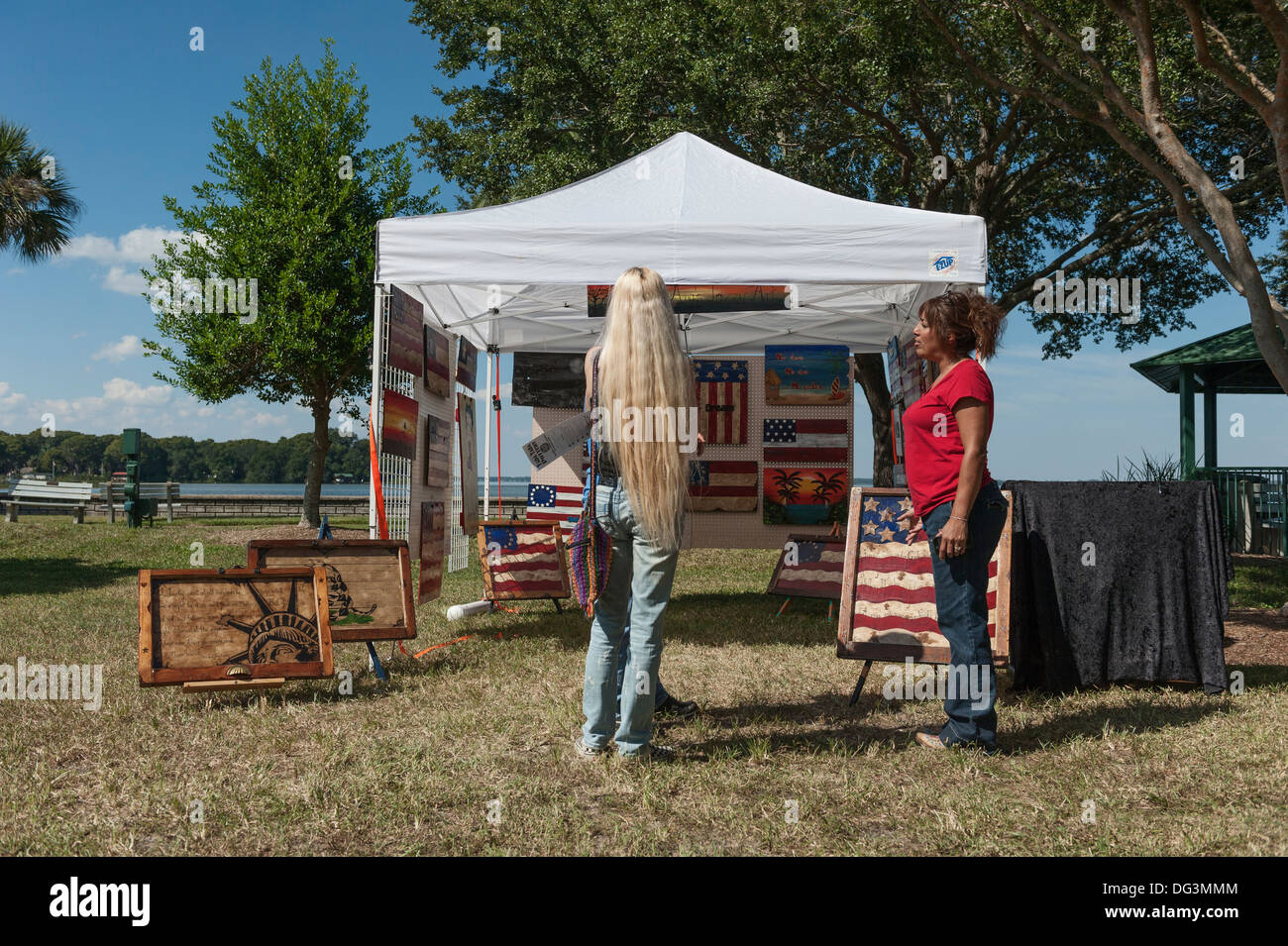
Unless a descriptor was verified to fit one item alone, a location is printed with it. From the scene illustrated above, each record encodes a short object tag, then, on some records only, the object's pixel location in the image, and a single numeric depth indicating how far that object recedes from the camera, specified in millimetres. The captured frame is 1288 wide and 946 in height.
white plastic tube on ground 7629
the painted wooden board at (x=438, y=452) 7195
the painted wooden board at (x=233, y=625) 4621
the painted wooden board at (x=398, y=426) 6207
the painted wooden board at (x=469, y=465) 8422
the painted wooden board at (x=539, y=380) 10375
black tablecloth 5039
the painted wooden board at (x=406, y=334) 6352
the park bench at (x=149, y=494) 21594
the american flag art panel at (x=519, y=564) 7801
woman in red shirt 3641
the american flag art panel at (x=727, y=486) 10438
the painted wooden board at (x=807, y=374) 10133
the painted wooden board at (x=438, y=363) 7230
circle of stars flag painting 10438
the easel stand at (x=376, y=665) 5221
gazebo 13695
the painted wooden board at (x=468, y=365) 8344
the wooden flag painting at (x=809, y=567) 7996
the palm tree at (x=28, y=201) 15219
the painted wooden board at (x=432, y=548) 6855
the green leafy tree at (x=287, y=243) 18062
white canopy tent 5660
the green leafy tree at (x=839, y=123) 11984
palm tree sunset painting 10258
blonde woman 3426
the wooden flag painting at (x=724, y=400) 10453
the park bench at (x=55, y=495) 20547
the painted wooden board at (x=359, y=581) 5297
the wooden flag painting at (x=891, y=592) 4582
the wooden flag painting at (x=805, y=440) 10250
